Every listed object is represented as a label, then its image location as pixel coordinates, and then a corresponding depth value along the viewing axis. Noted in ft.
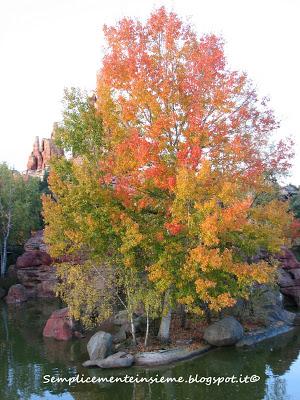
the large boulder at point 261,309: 89.66
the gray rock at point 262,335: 78.64
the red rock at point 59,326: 87.97
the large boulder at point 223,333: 76.69
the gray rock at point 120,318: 95.76
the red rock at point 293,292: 112.42
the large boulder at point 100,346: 70.03
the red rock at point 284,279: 114.32
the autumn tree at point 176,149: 66.39
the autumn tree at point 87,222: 68.28
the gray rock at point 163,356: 68.54
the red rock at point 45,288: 149.38
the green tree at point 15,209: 167.94
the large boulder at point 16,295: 139.74
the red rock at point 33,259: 154.61
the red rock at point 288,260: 119.34
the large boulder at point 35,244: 158.81
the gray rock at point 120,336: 79.81
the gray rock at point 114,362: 67.41
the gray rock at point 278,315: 91.48
